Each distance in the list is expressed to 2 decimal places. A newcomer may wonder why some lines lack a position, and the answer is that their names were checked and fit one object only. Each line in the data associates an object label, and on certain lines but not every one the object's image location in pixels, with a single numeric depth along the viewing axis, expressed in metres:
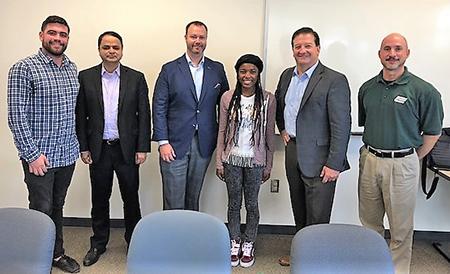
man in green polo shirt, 2.59
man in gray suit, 2.64
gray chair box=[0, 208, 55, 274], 1.63
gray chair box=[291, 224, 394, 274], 1.57
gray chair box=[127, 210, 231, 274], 1.64
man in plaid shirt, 2.54
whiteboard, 3.30
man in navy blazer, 2.93
